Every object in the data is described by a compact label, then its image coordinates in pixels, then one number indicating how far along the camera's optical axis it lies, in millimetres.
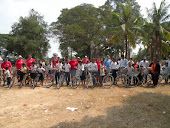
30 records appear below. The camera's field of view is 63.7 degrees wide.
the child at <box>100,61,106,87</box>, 7989
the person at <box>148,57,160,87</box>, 8166
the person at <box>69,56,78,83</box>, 8219
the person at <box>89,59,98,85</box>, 8031
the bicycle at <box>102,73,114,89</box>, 8031
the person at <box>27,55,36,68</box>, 8656
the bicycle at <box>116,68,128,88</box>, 8234
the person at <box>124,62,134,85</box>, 8187
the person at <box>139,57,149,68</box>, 8844
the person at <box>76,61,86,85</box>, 8141
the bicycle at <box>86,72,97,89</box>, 8165
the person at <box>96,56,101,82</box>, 8353
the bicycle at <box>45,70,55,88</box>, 8414
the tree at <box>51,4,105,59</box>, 20630
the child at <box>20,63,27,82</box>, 8328
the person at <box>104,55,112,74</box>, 9367
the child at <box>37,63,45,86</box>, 8422
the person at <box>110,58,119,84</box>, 8523
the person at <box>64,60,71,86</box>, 8495
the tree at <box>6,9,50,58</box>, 23266
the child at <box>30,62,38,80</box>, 8357
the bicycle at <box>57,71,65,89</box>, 8170
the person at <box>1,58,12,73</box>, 8727
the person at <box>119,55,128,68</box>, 8331
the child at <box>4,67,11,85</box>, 8477
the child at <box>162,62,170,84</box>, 8760
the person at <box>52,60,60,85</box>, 8219
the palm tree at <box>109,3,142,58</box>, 15109
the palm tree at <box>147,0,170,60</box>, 15562
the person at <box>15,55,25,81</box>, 8641
